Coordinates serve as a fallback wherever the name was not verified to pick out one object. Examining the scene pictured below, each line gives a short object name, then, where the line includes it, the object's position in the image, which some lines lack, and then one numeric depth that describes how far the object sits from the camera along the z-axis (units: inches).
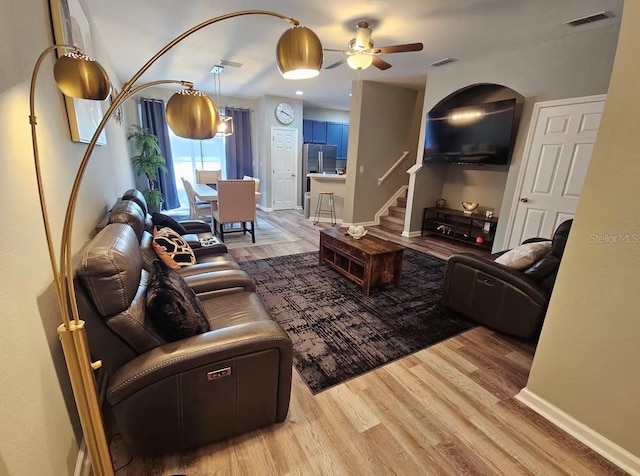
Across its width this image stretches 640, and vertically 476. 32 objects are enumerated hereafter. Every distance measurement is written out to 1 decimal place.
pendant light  185.2
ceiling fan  112.2
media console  179.8
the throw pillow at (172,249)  90.4
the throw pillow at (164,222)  123.3
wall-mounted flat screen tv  152.9
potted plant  221.9
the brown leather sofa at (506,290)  84.7
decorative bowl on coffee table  129.0
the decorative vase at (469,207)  189.3
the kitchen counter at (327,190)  238.2
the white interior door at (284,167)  275.3
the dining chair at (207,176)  255.4
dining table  181.0
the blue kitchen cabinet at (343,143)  332.2
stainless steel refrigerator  295.8
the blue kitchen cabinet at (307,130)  304.5
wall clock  268.1
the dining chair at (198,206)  198.5
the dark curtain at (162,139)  244.3
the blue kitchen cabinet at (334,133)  322.0
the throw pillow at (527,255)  90.1
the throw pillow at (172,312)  50.4
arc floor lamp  30.7
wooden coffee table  117.1
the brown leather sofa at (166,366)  44.9
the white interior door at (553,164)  129.1
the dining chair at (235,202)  167.1
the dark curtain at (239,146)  276.5
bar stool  245.3
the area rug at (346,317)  81.0
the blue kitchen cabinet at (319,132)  311.3
